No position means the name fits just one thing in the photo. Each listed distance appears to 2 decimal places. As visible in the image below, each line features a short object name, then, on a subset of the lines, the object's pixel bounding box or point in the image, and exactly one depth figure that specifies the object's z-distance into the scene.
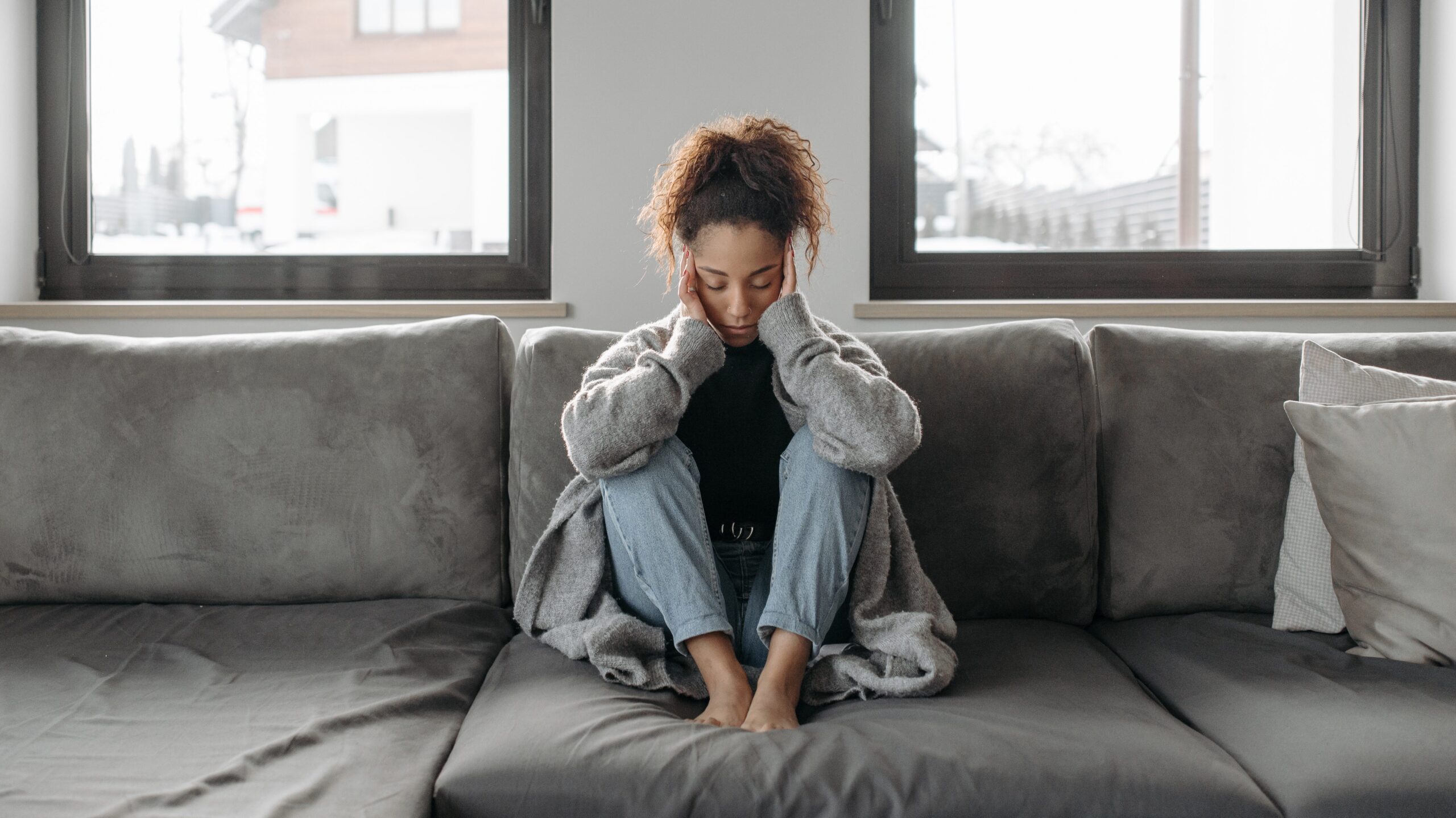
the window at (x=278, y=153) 2.24
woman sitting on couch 1.20
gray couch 1.26
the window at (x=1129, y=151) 2.20
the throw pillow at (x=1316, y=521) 1.38
